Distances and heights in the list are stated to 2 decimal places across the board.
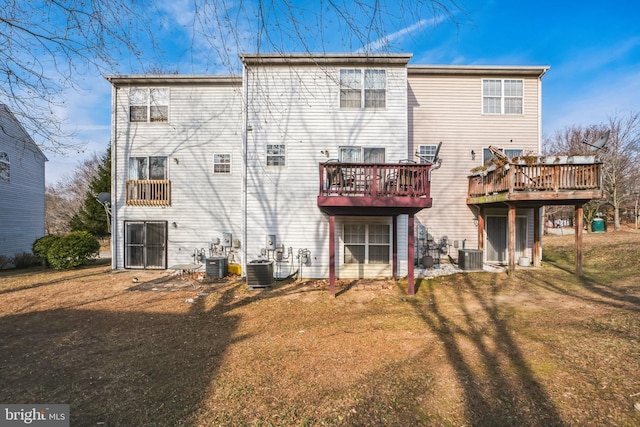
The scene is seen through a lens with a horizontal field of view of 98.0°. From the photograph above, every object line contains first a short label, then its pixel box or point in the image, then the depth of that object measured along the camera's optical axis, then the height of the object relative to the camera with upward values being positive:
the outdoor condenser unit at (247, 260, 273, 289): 8.32 -1.88
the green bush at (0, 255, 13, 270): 12.15 -2.25
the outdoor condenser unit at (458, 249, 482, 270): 10.14 -1.69
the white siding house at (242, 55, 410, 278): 9.55 +2.30
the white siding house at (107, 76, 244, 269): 11.09 +1.69
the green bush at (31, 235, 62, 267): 11.70 -1.45
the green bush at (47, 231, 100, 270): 11.55 -1.63
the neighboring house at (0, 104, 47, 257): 13.37 +0.66
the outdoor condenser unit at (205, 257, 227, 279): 9.75 -1.95
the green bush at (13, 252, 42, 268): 12.52 -2.23
